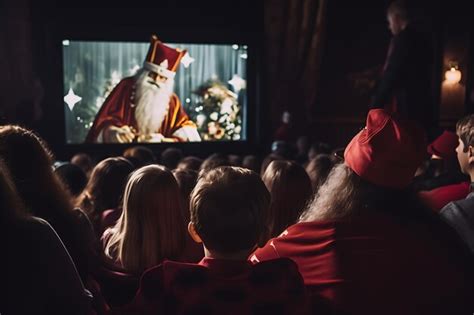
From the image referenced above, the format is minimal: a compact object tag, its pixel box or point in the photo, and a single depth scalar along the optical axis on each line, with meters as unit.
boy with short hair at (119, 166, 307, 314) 1.12
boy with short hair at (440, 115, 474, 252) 1.57
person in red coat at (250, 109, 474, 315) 1.25
